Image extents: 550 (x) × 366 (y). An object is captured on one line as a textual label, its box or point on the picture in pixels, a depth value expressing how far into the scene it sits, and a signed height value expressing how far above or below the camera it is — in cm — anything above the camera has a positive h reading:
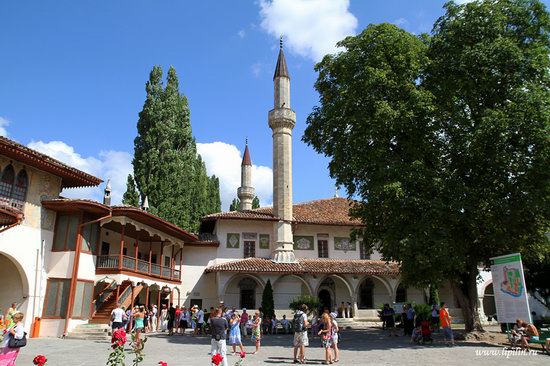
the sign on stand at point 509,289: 1177 +52
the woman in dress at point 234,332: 1159 -58
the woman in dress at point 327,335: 989 -58
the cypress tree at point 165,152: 2643 +935
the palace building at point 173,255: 1672 +263
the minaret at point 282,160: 2627 +864
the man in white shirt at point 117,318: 1336 -26
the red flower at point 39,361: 449 -50
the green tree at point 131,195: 2633 +652
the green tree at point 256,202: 4643 +1076
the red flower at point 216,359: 496 -54
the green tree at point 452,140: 1323 +519
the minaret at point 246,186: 3597 +979
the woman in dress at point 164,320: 2098 -51
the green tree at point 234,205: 4569 +1036
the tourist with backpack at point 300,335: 1016 -57
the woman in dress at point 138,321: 1276 -33
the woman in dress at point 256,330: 1248 -58
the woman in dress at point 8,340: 678 -48
